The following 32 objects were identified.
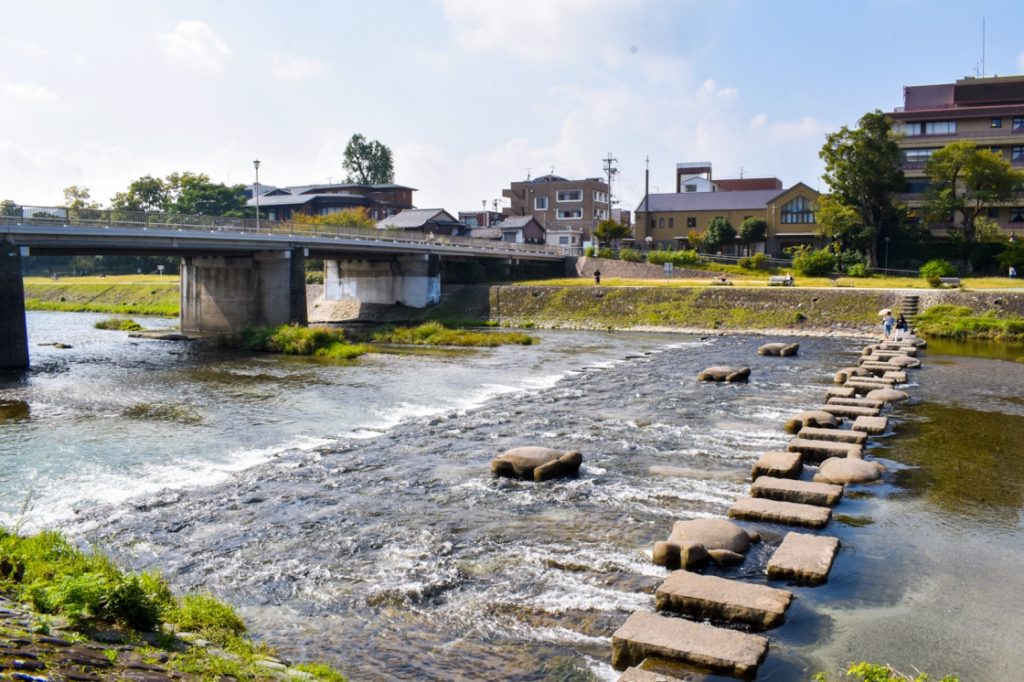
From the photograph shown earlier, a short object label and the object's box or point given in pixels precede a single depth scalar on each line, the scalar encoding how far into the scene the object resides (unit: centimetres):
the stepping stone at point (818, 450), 1562
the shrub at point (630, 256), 6600
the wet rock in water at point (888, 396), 2175
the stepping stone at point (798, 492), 1262
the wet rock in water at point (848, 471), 1412
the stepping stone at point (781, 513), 1176
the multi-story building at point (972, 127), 6488
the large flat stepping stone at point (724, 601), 859
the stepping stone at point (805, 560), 979
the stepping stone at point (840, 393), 2212
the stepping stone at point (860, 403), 2045
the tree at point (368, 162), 12681
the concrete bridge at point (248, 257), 3180
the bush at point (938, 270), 4942
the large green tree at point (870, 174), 5909
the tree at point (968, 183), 5672
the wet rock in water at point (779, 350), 3428
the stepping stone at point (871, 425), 1778
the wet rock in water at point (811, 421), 1780
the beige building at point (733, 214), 7462
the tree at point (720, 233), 7388
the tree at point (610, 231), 7800
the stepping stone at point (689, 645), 756
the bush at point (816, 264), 5681
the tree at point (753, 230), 7381
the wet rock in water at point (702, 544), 1017
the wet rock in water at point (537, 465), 1456
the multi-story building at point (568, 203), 10019
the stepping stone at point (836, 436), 1639
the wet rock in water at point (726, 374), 2683
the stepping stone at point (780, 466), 1387
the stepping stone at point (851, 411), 1941
